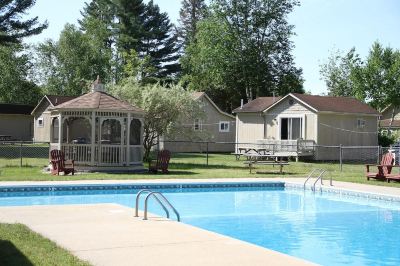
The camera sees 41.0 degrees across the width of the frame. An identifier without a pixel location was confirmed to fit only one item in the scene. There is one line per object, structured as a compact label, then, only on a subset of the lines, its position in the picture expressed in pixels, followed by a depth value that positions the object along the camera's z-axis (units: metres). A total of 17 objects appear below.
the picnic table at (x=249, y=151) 31.55
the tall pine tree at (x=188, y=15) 72.34
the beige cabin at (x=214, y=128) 40.38
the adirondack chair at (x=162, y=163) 22.36
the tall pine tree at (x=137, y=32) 59.62
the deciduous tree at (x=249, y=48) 49.69
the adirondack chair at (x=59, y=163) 20.34
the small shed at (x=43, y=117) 43.03
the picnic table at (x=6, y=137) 44.59
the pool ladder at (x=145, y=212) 10.38
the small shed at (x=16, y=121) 47.94
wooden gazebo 22.03
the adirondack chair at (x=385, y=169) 20.78
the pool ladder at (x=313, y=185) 18.38
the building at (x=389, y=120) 52.97
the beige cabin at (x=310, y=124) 32.72
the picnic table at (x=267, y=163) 23.55
